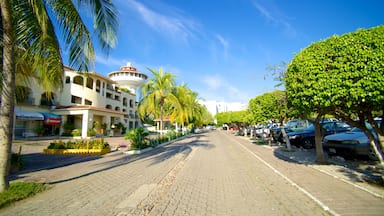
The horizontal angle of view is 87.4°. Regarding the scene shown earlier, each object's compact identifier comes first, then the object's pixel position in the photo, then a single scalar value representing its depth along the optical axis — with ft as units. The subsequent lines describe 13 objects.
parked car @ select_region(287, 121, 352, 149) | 45.65
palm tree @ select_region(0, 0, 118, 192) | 15.17
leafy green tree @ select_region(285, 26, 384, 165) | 14.26
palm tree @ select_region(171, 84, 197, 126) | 62.41
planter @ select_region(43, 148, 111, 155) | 39.63
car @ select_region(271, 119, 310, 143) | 61.41
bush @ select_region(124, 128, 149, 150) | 43.32
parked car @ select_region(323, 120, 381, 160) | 26.94
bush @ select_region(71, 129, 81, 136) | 83.36
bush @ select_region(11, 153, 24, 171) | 23.63
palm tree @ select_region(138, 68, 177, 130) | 58.13
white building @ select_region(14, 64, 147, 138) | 76.59
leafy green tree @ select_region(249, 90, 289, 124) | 39.76
